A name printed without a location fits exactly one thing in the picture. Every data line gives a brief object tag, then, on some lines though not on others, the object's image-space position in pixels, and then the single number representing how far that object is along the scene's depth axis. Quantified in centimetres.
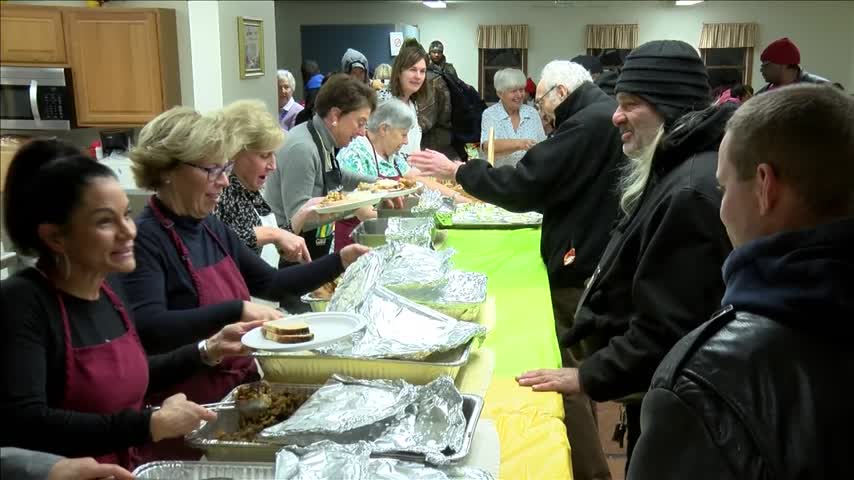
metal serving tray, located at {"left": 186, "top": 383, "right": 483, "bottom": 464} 112
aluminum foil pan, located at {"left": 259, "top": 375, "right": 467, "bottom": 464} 112
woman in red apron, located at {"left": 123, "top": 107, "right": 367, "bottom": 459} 135
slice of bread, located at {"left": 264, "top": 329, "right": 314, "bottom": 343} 125
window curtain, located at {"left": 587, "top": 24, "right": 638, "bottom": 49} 990
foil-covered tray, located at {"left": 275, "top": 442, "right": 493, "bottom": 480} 102
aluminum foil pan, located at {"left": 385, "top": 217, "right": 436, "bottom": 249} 237
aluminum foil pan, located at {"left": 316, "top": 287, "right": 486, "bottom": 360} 140
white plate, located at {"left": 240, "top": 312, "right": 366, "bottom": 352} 123
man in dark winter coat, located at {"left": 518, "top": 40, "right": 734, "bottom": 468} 142
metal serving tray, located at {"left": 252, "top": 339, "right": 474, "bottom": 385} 137
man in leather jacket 80
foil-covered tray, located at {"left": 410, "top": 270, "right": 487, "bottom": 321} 174
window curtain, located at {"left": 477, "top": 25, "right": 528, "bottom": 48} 1016
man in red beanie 459
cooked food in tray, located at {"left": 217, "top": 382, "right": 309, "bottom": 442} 117
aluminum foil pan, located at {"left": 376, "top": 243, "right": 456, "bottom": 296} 178
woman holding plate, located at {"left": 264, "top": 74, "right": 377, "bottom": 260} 259
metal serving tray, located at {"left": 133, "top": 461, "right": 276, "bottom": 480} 105
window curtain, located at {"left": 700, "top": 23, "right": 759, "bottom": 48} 954
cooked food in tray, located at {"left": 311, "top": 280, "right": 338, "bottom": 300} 189
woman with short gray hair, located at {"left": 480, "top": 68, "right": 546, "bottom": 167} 478
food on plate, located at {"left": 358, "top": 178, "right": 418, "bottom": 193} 274
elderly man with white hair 239
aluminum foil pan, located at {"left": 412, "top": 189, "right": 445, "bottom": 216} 284
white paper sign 639
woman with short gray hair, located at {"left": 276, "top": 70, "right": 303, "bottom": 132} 482
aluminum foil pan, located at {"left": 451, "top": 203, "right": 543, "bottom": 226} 316
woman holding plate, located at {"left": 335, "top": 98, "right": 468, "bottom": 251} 302
